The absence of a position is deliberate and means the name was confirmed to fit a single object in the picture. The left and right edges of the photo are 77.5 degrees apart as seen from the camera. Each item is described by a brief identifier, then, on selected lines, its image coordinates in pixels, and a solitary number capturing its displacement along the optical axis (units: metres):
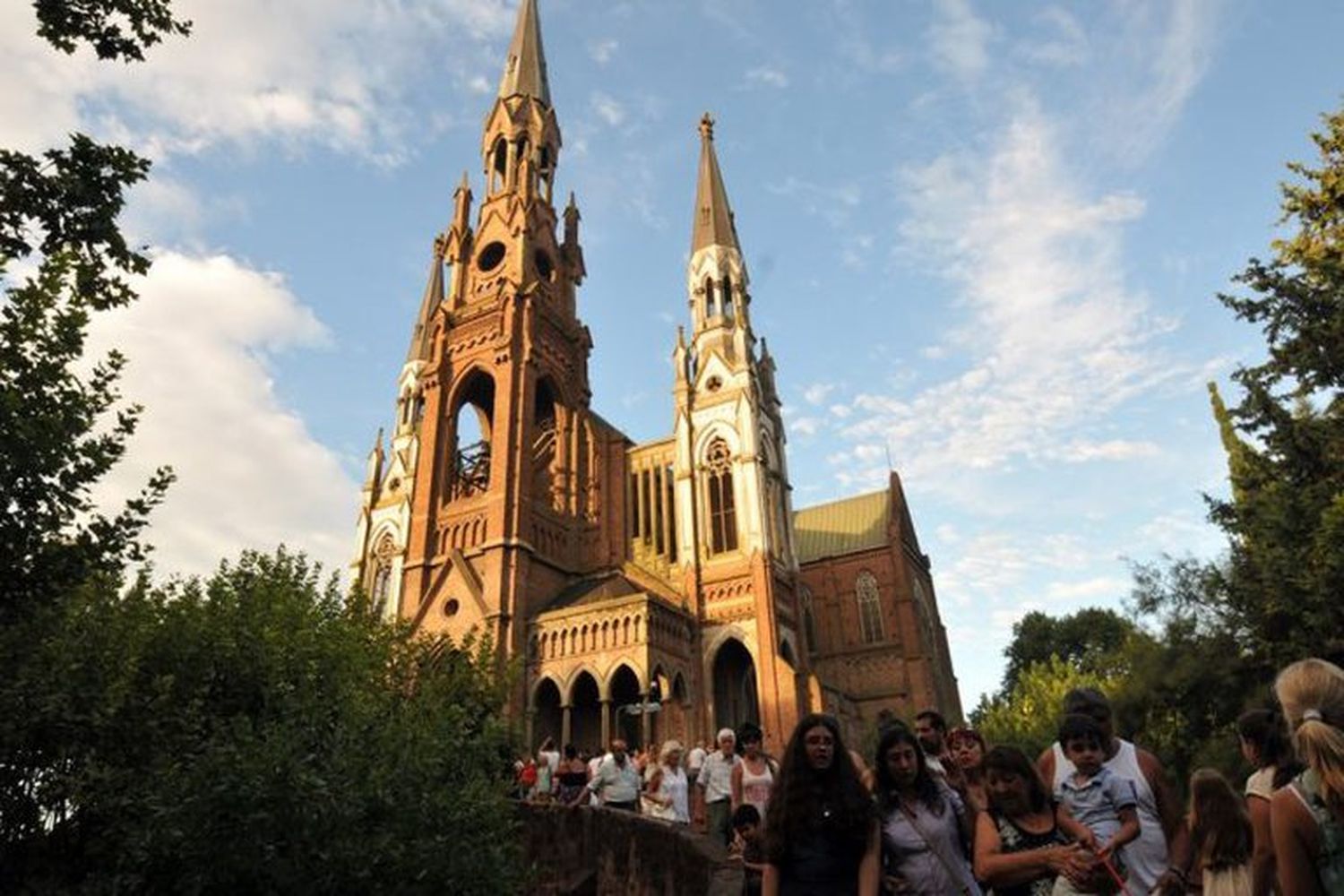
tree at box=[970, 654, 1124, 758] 35.91
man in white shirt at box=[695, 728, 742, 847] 9.40
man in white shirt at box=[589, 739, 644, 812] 11.80
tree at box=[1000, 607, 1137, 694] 57.84
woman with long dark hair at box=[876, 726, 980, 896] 3.98
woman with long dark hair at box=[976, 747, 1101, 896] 3.67
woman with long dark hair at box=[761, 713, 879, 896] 3.80
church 27.84
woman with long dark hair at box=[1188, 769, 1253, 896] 4.58
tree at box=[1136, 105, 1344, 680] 15.16
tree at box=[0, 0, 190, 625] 6.92
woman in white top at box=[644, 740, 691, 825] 11.17
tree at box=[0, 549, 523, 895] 7.58
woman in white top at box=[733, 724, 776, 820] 7.13
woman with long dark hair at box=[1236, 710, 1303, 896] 4.02
